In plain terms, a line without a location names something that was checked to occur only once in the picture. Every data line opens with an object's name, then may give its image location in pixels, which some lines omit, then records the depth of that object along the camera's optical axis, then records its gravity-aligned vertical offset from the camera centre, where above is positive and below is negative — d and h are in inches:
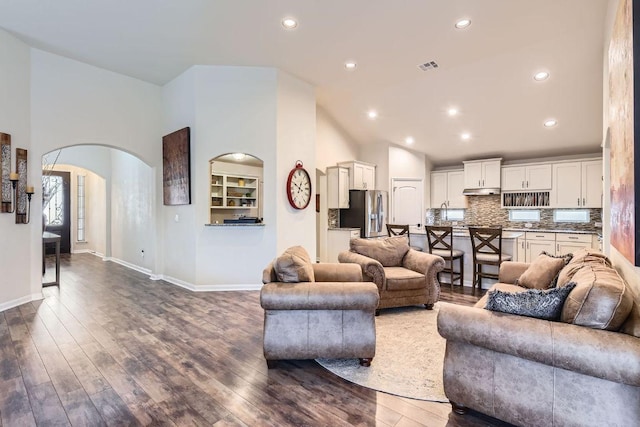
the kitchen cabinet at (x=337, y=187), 267.9 +21.4
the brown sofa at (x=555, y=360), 60.2 -30.0
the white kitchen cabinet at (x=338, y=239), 260.8 -21.9
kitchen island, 193.8 -21.4
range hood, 287.1 +19.5
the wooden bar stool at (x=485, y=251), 184.5 -22.9
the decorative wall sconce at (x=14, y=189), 159.6 +11.8
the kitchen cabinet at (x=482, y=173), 285.6 +35.8
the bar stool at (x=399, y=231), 219.6 -12.6
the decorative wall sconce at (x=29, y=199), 167.2 +7.2
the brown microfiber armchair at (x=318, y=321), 96.0 -32.8
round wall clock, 201.0 +16.2
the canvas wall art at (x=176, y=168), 196.7 +28.5
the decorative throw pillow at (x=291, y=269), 101.7 -18.0
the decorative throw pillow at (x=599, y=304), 64.1 -18.6
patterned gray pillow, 71.6 -20.4
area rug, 88.5 -47.7
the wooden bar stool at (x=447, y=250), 198.2 -23.9
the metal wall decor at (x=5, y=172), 155.9 +19.6
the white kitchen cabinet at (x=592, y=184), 244.7 +22.2
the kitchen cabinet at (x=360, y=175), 274.7 +33.1
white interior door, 301.1 +11.2
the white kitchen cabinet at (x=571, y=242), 232.5 -21.1
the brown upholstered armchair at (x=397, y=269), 149.2 -27.6
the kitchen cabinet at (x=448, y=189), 308.6 +23.1
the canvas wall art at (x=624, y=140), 64.4 +17.0
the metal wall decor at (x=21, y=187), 164.7 +13.2
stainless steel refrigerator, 269.1 -0.2
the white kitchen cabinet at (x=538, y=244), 244.7 -23.7
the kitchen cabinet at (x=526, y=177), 265.9 +30.3
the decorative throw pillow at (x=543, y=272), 115.8 -22.2
